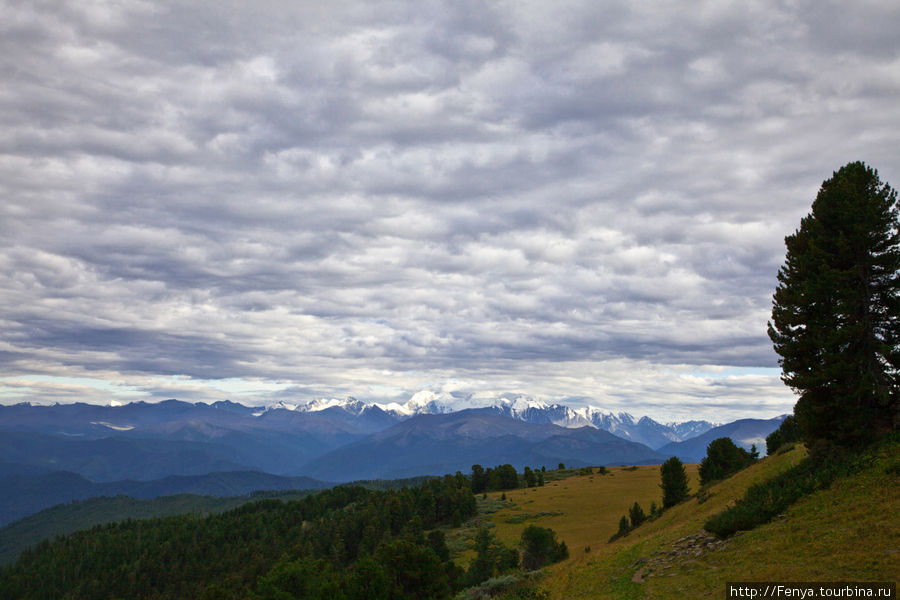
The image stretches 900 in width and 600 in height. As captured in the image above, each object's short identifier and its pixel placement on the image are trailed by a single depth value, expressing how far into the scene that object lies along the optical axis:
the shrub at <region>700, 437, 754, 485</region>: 68.62
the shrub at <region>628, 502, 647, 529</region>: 63.40
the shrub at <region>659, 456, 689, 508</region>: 64.81
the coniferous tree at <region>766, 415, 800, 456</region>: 63.67
